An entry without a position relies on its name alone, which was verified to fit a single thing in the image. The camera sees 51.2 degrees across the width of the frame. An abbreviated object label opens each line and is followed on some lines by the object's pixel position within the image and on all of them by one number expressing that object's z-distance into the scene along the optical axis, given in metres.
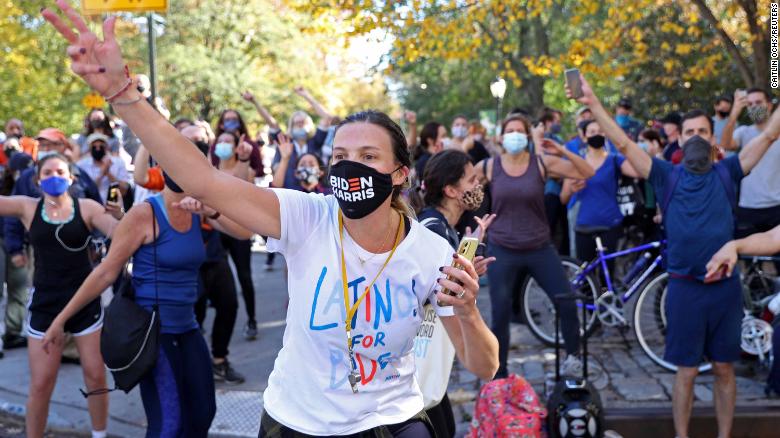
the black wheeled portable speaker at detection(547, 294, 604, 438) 4.97
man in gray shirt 7.37
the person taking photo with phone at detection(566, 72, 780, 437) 4.96
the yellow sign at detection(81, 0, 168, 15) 9.47
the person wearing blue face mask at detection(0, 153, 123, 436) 5.16
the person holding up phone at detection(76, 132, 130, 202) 8.55
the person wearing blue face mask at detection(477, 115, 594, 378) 6.23
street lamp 18.80
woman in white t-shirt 2.57
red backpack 4.74
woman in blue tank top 4.30
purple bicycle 6.83
